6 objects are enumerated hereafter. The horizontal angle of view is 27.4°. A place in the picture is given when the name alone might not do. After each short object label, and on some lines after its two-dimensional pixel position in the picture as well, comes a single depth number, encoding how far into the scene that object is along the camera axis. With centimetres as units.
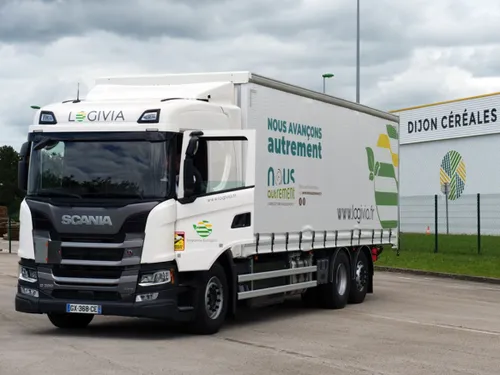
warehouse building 5397
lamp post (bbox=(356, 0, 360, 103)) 4080
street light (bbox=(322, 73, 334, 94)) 4355
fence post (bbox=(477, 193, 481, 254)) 3187
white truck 1248
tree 10742
